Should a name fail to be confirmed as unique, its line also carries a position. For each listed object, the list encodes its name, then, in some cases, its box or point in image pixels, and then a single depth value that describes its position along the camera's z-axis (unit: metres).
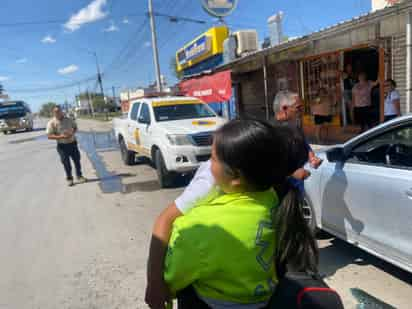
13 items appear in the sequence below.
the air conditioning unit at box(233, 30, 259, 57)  15.65
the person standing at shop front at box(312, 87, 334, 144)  10.36
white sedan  2.62
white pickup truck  6.21
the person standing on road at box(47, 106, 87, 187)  7.26
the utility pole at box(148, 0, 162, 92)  18.75
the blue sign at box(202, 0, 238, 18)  15.37
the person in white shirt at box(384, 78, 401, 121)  7.15
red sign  10.64
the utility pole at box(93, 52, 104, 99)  42.97
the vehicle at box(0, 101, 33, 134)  29.06
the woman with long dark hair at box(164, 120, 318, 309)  1.11
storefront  7.47
